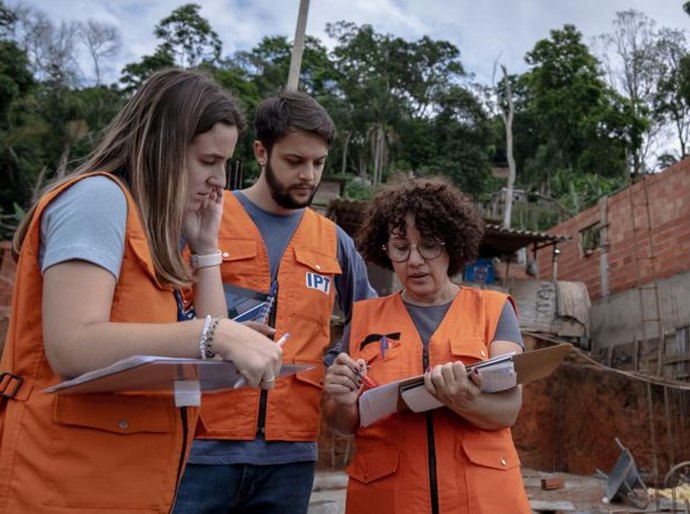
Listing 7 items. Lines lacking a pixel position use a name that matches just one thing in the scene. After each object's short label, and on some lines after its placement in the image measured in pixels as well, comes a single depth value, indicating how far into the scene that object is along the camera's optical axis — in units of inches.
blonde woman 49.5
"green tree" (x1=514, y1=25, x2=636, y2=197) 1062.4
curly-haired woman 75.5
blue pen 84.0
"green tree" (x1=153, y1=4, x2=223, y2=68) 1381.6
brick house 460.4
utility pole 357.9
